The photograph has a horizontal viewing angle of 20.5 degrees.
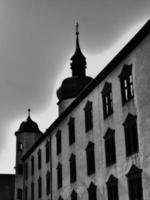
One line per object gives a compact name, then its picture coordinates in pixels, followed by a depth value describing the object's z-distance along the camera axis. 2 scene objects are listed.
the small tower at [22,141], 51.78
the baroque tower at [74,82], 47.00
